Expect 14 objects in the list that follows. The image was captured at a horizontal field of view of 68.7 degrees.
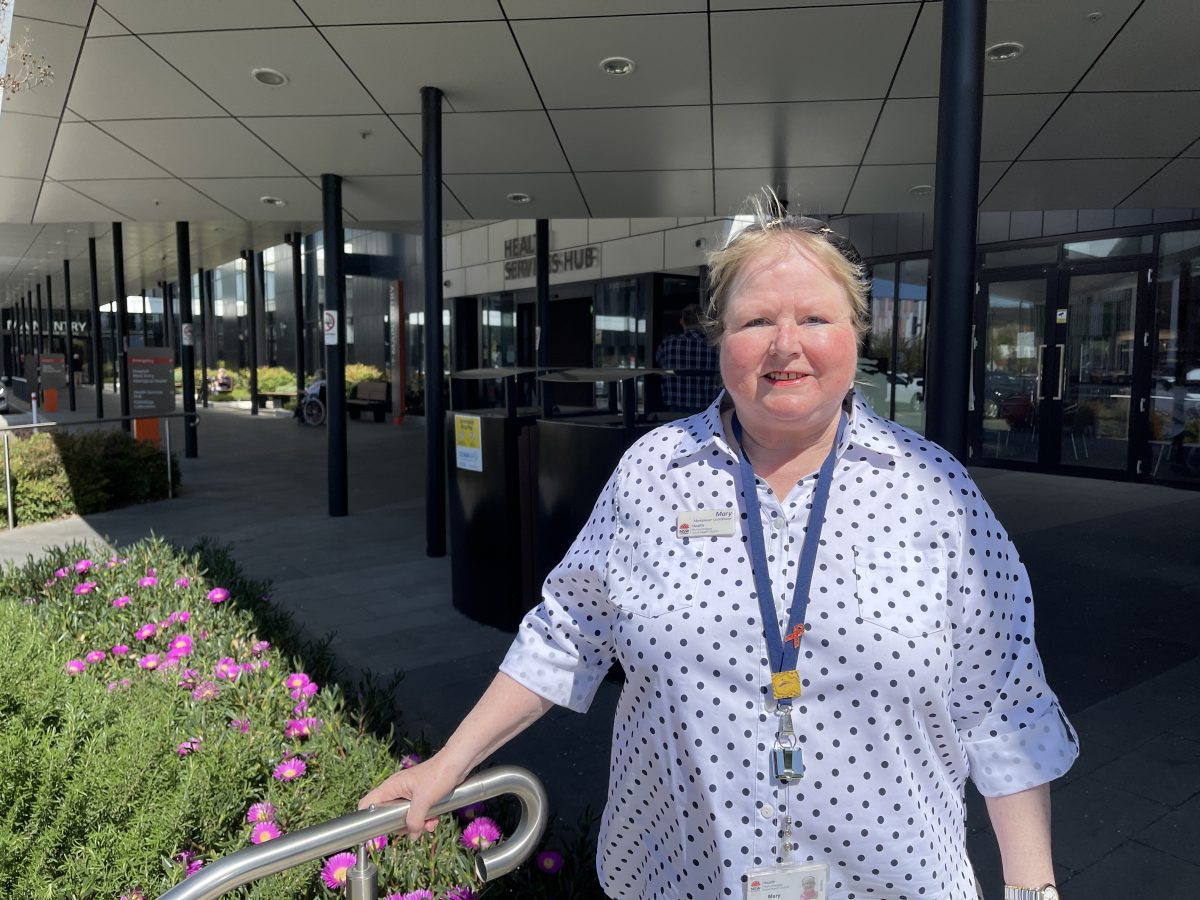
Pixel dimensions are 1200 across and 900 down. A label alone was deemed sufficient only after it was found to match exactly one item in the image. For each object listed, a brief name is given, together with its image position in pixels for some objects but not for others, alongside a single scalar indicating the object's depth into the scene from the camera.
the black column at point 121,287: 13.08
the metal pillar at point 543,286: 11.59
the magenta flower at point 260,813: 2.53
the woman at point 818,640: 1.35
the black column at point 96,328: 17.71
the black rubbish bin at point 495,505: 5.07
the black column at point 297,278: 19.67
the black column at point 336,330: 8.45
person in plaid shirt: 7.15
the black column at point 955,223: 2.89
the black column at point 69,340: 23.89
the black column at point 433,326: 6.61
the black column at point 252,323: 22.58
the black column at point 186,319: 13.22
